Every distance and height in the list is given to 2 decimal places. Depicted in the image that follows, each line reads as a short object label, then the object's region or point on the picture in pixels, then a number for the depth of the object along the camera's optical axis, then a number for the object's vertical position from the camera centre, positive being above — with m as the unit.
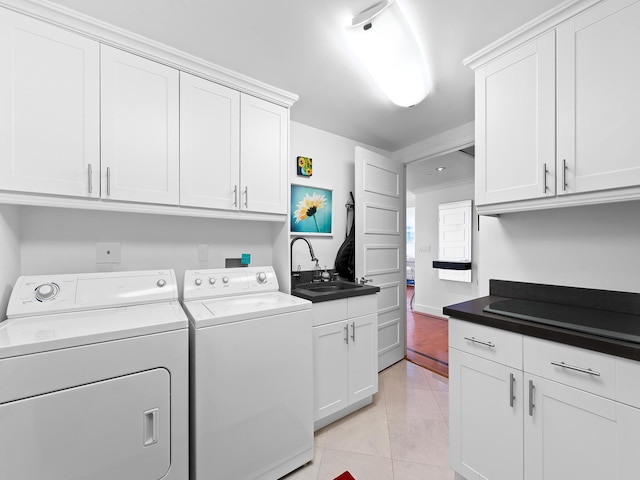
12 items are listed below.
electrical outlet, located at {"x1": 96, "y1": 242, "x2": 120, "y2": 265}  1.60 -0.08
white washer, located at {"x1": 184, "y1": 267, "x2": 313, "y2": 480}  1.31 -0.77
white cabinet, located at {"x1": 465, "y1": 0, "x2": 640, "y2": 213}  1.17 +0.66
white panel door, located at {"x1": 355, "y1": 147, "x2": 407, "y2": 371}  2.67 +0.02
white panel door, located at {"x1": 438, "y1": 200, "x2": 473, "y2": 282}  4.48 +0.08
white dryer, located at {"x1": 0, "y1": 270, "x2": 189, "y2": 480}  0.96 -0.58
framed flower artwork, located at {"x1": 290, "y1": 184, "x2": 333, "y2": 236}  2.49 +0.29
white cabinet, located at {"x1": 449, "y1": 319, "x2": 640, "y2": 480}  0.98 -0.74
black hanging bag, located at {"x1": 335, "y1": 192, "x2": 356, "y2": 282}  2.71 -0.21
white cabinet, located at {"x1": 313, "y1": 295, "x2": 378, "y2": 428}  1.91 -0.90
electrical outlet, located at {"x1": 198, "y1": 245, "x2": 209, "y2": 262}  1.93 -0.10
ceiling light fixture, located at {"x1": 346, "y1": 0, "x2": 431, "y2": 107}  1.32 +1.08
